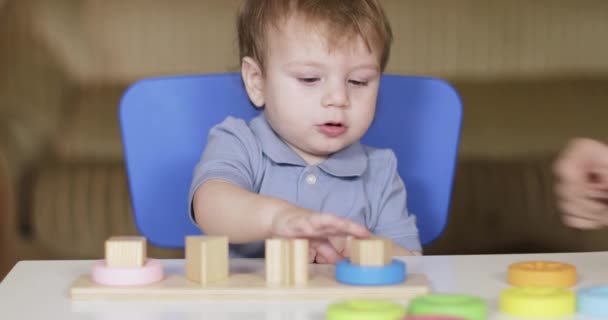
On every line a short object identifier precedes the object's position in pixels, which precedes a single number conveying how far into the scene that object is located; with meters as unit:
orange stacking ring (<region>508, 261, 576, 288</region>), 1.46
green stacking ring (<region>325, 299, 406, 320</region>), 1.31
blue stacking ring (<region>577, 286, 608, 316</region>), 1.37
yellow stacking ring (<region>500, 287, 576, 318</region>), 1.36
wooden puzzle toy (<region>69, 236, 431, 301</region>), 1.43
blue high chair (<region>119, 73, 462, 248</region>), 2.04
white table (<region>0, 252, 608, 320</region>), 1.38
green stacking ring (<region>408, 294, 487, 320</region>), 1.32
